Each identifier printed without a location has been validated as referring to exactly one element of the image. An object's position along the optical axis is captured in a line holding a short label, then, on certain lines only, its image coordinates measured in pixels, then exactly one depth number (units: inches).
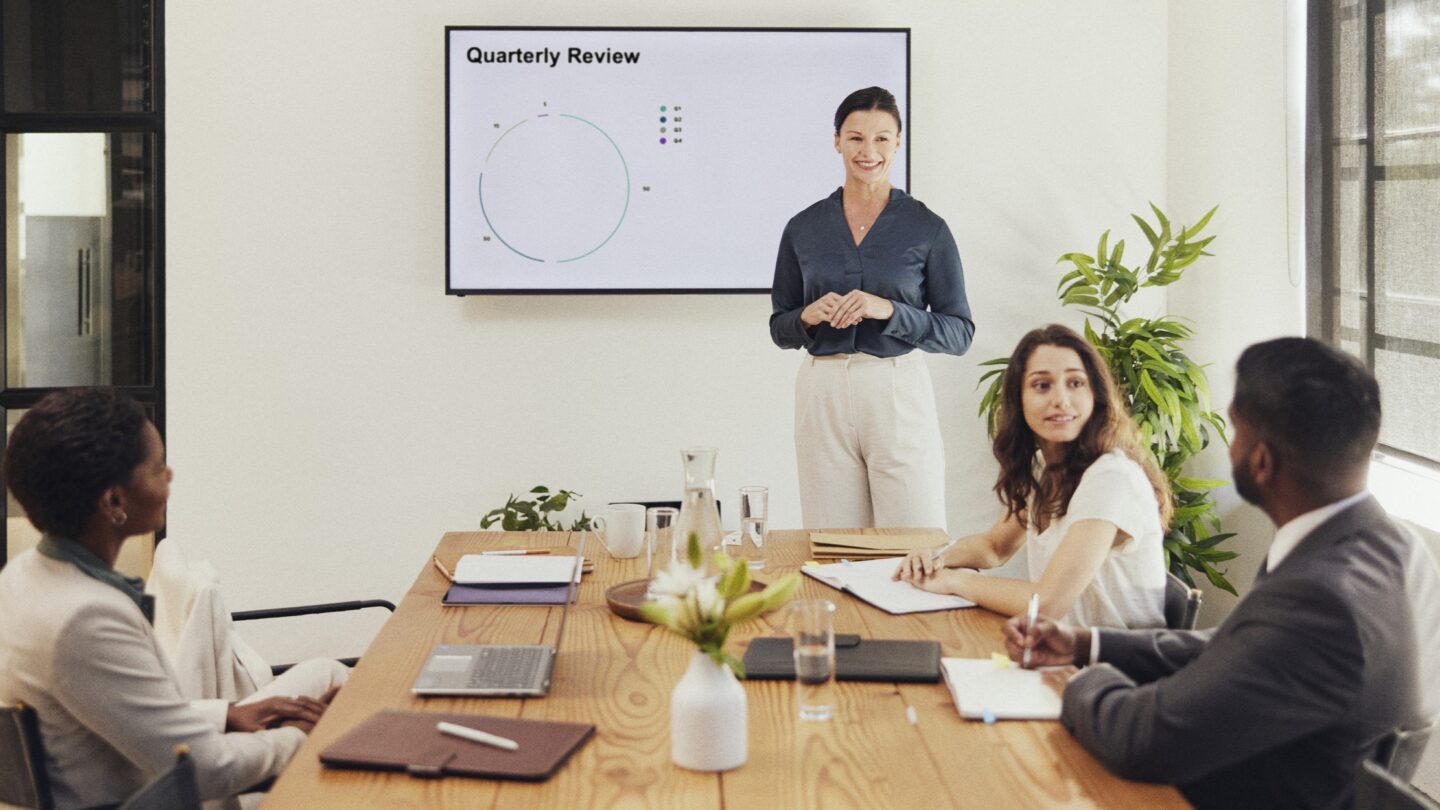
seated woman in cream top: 90.6
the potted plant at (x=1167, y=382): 159.6
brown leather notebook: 62.9
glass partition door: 178.1
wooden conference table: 60.3
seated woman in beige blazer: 69.6
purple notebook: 96.6
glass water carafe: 92.4
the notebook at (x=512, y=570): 100.8
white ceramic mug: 110.2
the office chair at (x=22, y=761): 68.2
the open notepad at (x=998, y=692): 70.5
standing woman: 146.1
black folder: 77.1
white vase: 62.8
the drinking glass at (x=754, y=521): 106.0
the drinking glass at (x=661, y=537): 94.7
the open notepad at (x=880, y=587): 93.1
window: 133.6
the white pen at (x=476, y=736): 65.4
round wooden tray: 91.2
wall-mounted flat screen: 174.2
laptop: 74.8
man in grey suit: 59.7
